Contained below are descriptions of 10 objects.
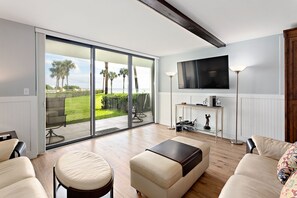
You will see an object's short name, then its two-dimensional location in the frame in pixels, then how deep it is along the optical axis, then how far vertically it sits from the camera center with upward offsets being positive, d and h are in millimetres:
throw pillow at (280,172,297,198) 920 -563
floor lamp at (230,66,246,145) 3321 +596
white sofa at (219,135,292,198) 1177 -704
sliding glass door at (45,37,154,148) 3197 +189
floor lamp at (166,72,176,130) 4634 +704
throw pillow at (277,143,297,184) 1312 -592
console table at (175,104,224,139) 3726 -344
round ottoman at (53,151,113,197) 1279 -689
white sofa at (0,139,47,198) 1185 -704
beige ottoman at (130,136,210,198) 1552 -838
